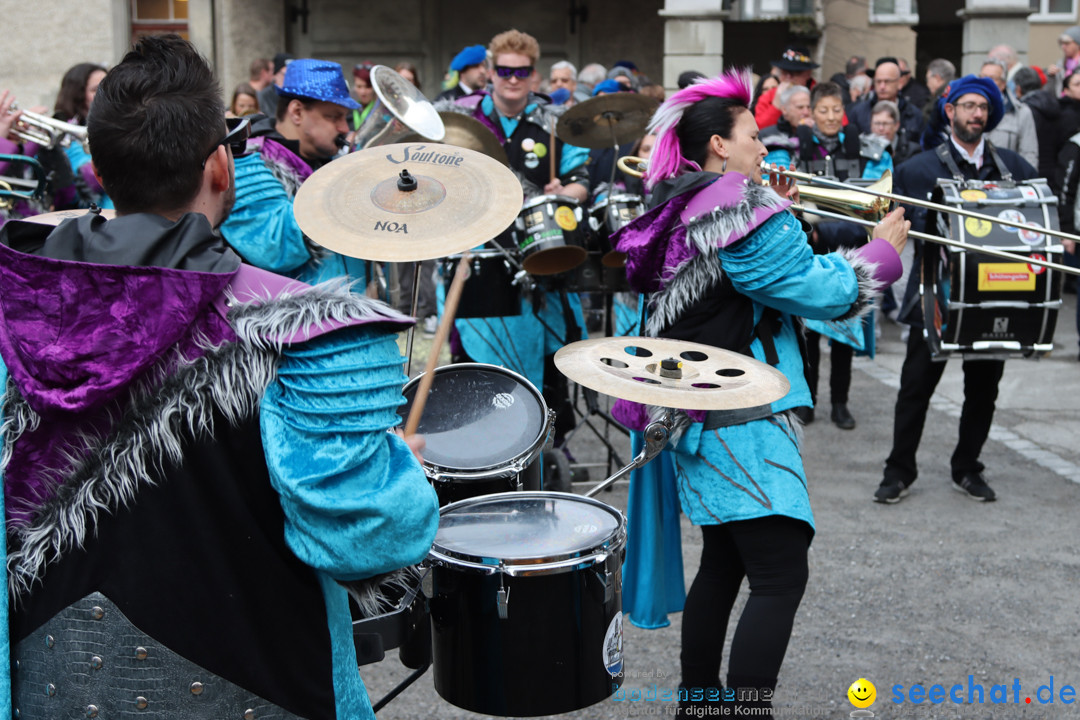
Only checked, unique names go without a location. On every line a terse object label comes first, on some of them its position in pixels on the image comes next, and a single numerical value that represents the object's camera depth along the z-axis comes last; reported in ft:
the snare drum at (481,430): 9.36
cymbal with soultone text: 7.30
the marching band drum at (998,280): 15.66
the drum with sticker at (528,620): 7.70
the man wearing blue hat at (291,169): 11.64
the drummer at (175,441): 5.08
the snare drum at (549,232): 16.49
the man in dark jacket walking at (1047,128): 32.83
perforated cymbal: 8.11
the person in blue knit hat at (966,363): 17.57
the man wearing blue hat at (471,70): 28.07
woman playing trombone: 9.32
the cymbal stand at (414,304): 8.29
